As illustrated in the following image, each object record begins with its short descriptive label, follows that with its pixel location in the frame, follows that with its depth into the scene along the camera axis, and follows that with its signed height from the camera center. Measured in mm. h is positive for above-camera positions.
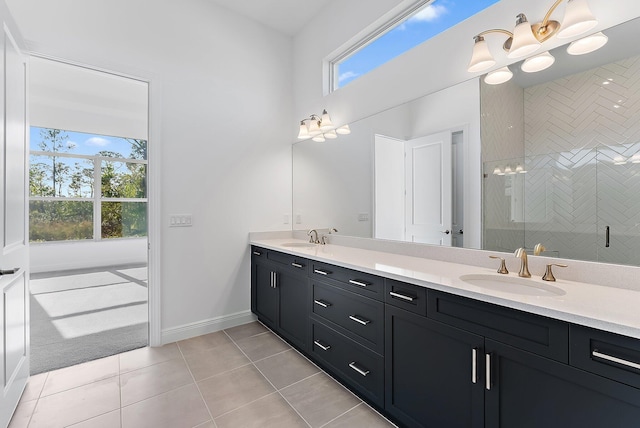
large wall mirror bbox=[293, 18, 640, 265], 1312 +307
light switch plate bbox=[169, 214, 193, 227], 2701 -45
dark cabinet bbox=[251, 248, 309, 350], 2352 -692
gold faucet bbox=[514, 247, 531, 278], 1496 -244
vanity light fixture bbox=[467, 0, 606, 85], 1336 +874
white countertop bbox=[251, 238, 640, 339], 933 -313
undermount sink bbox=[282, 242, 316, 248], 2870 -287
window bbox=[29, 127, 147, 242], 5355 +564
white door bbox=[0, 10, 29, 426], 1565 -101
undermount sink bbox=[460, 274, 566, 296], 1370 -339
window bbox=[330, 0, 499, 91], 1977 +1407
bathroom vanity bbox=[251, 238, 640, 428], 939 -536
